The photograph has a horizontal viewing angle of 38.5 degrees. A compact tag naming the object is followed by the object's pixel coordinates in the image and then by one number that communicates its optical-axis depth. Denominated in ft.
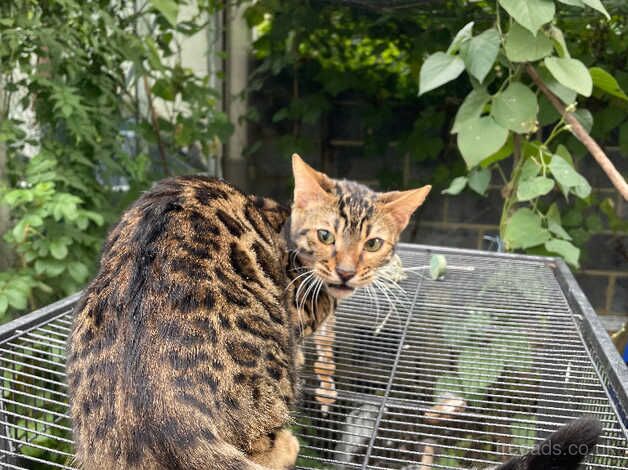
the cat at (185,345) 1.58
